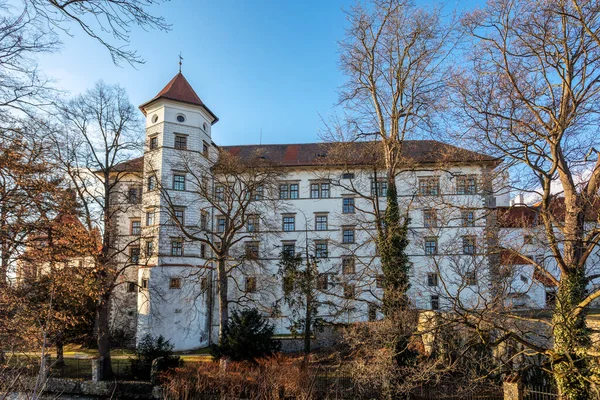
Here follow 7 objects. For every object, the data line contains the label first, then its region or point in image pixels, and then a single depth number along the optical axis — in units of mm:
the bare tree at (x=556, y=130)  9758
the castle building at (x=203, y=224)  25188
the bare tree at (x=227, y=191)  19266
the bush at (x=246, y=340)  17453
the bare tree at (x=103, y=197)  16991
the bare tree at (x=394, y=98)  15656
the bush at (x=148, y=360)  16247
